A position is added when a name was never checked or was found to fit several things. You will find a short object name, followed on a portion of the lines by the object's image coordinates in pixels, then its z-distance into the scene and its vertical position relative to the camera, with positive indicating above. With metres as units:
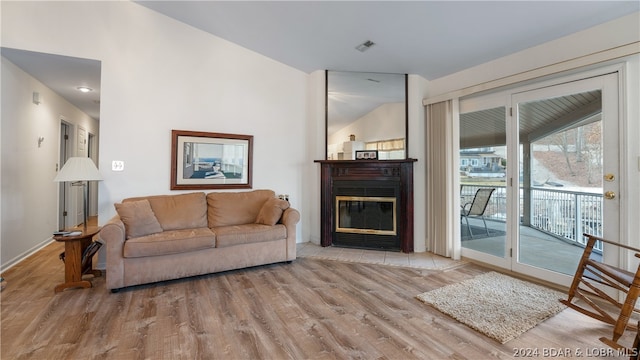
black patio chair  3.50 -0.28
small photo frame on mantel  4.08 +0.41
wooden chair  1.77 -0.81
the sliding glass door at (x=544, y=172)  2.54 +0.12
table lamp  2.80 +0.10
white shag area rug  2.06 -1.01
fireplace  3.94 -0.30
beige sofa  2.66 -0.55
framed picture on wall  3.62 +0.30
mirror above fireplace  4.05 +1.00
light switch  3.29 +0.20
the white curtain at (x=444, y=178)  3.67 +0.07
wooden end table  2.64 -0.76
